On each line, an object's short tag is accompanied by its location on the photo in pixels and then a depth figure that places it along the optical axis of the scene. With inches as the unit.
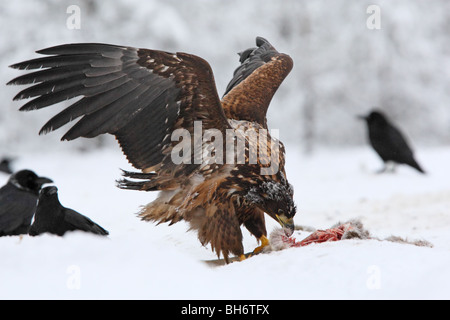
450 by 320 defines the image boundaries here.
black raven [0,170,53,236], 423.8
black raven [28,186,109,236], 358.9
